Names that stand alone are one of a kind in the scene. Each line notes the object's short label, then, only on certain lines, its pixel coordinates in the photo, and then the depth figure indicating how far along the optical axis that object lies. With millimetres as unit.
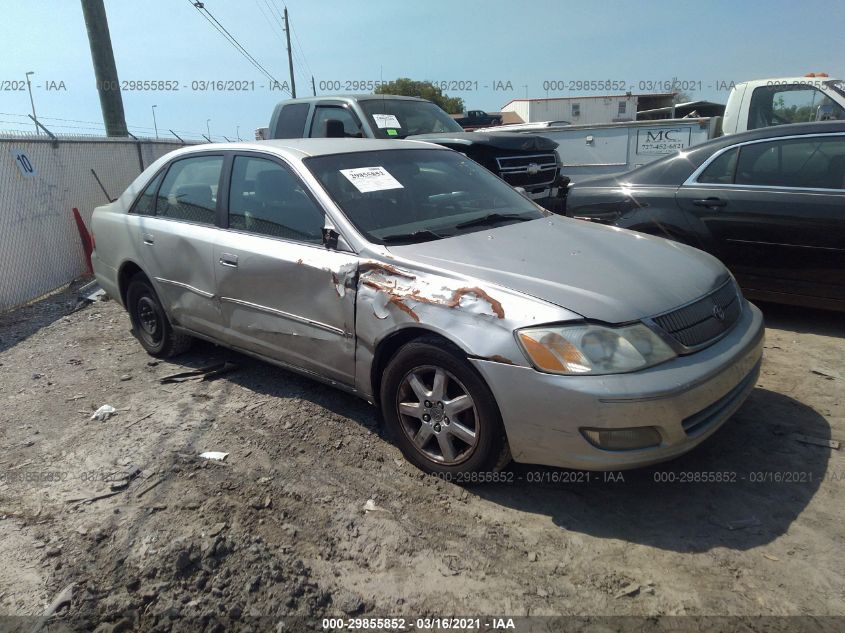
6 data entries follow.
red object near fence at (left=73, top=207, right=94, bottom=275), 8773
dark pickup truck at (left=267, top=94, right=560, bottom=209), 7234
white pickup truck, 7883
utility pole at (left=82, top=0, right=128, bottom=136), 10391
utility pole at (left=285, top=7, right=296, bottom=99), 33438
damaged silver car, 2625
